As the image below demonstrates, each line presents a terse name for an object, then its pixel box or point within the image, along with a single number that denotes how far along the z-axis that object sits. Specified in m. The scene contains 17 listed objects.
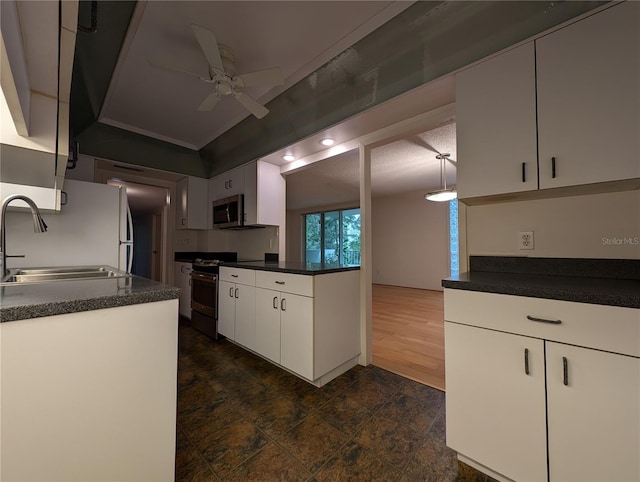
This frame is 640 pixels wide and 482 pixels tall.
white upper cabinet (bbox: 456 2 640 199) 1.07
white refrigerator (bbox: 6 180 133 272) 1.95
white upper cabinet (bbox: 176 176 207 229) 3.74
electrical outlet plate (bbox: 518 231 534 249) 1.47
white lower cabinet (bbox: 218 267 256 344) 2.38
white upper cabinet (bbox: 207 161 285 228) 3.02
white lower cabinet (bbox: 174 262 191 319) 3.48
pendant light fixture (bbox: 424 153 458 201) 3.66
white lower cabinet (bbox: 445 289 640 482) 0.87
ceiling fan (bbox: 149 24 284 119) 1.49
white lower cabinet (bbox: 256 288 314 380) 1.89
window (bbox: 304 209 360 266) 7.18
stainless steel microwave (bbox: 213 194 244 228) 3.21
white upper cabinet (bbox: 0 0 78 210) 0.68
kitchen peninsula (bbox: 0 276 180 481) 0.69
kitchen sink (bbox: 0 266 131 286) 1.47
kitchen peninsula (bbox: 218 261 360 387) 1.89
